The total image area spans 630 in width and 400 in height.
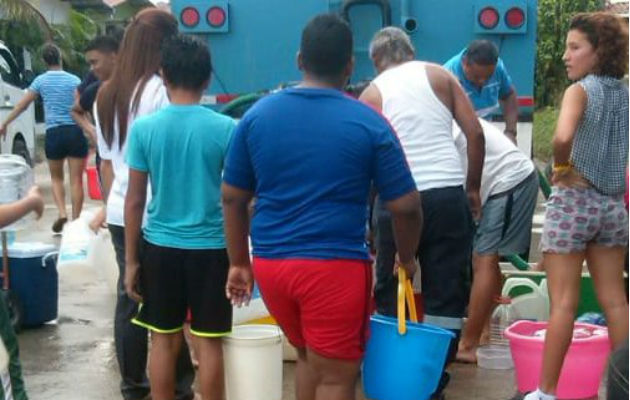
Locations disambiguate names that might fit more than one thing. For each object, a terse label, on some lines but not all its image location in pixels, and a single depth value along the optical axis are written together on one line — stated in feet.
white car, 44.47
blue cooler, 19.97
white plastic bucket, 14.69
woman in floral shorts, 13.85
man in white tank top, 15.16
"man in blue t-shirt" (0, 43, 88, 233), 30.55
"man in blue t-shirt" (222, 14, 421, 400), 11.31
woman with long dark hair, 14.89
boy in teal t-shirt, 13.42
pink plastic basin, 15.28
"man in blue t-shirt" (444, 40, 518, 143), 19.25
